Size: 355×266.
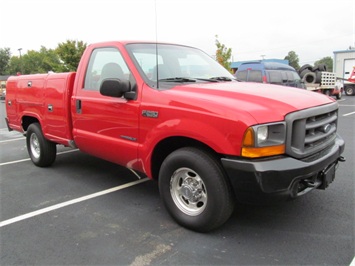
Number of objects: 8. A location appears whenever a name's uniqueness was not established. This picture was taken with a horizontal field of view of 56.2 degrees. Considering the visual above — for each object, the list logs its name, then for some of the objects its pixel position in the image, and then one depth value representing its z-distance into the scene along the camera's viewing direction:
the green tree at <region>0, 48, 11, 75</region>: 73.06
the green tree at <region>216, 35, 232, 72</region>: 21.17
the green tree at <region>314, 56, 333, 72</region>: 117.48
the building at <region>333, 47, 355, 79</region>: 28.34
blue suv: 13.81
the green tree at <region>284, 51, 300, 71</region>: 121.34
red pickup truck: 2.83
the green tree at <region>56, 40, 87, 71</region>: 31.11
